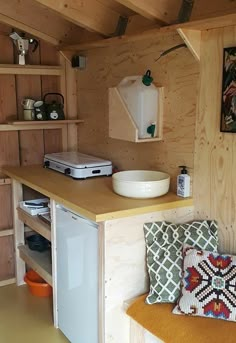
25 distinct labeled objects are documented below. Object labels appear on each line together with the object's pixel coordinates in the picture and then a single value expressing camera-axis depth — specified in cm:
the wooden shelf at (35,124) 300
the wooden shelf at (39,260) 269
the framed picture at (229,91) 192
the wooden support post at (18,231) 306
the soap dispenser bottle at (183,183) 224
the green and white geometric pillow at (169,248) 202
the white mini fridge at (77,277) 208
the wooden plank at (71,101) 329
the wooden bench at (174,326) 174
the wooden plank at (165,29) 176
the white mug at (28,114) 309
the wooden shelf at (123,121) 241
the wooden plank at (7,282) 320
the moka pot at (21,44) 297
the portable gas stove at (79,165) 270
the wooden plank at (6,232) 315
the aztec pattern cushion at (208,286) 187
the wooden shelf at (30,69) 298
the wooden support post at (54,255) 242
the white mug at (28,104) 307
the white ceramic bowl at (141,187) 215
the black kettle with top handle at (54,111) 314
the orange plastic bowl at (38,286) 298
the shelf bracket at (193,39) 201
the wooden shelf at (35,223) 259
